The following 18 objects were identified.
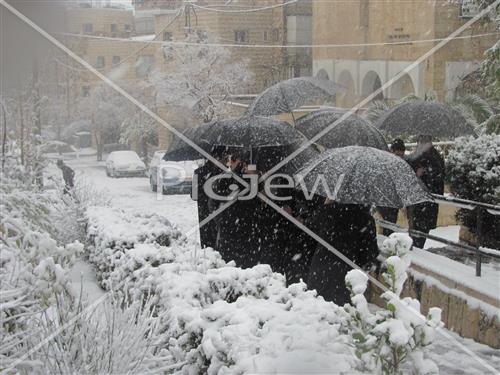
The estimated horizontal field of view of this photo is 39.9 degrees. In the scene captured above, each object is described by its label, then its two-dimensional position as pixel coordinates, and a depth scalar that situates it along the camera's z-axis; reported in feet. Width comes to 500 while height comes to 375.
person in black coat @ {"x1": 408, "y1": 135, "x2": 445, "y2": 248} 23.73
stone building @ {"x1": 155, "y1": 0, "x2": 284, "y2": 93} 105.19
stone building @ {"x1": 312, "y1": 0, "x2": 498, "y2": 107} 67.51
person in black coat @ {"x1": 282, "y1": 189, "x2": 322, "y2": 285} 19.15
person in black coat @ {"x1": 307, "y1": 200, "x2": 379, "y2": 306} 15.30
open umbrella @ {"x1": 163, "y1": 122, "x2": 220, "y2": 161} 24.14
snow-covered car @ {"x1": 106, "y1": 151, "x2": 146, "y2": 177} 89.45
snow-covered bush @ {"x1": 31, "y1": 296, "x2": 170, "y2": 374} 10.06
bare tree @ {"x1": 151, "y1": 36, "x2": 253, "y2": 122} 99.50
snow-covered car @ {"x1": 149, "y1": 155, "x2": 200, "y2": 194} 71.92
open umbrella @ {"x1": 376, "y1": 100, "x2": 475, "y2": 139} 25.21
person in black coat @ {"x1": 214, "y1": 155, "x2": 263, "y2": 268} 19.30
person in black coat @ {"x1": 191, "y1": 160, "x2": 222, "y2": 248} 21.83
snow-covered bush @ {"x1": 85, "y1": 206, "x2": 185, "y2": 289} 16.20
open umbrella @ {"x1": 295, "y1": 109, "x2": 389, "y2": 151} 23.06
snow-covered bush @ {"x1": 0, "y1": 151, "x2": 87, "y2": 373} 9.94
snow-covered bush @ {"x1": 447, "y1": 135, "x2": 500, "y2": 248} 22.72
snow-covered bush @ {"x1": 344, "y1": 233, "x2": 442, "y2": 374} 7.96
